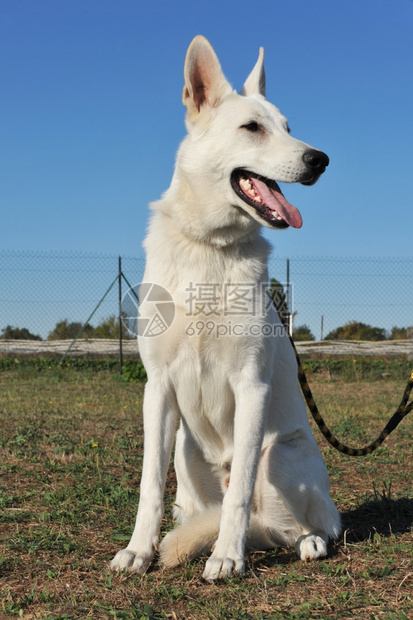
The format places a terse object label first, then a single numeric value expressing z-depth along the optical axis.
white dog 2.42
